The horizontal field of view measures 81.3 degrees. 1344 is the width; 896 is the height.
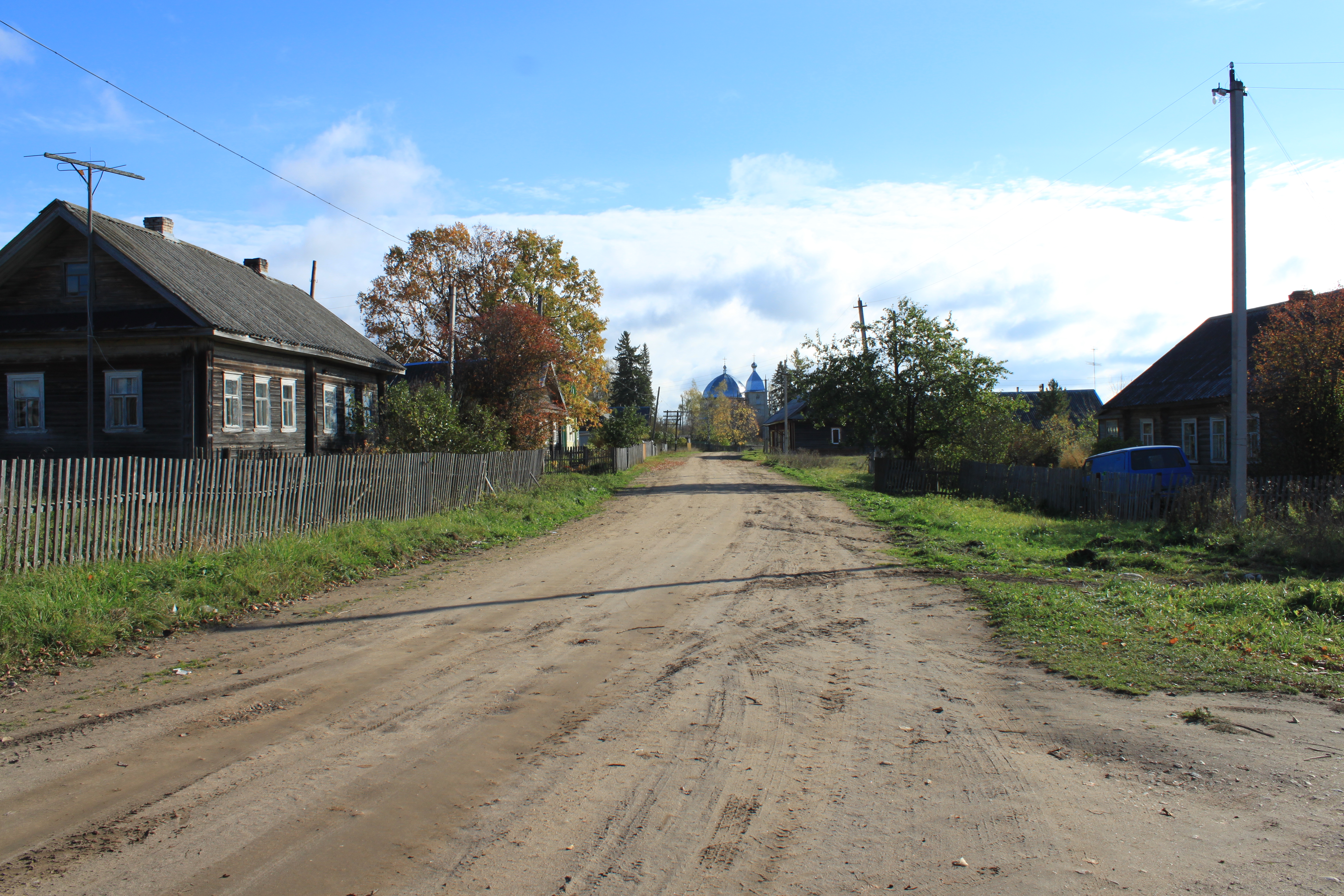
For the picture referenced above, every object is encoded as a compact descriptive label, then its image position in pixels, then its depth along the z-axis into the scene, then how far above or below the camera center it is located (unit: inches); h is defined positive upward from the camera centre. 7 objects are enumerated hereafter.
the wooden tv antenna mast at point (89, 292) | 627.2 +144.6
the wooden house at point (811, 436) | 2490.2 +32.5
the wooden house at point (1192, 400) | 1088.8 +68.6
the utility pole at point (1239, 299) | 562.3 +107.6
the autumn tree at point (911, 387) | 1168.8 +91.2
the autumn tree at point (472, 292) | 1702.8 +338.2
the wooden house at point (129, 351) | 753.0 +94.8
